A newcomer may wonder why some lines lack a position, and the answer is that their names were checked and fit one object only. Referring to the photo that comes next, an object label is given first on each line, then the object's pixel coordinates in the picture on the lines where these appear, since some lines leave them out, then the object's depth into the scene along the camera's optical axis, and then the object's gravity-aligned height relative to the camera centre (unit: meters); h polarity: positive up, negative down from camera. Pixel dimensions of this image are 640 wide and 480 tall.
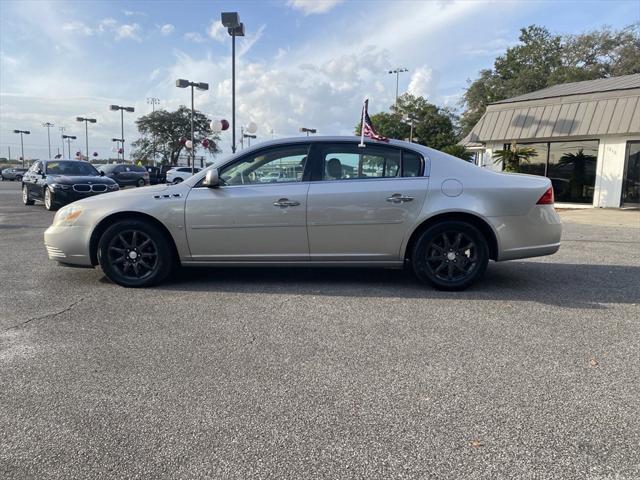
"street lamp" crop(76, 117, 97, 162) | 53.44 +6.83
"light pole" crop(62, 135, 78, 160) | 65.57 +6.08
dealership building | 15.96 +2.05
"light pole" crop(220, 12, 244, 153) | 15.46 +5.19
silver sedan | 4.89 -0.31
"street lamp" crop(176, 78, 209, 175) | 21.77 +4.58
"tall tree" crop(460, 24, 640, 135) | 37.59 +11.16
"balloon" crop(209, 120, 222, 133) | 18.58 +2.30
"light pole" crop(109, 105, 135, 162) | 40.18 +6.25
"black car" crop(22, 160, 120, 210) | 13.36 -0.04
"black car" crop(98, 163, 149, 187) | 27.47 +0.47
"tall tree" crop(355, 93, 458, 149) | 52.00 +7.48
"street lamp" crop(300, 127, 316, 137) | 32.31 +3.93
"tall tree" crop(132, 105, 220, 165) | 64.31 +7.02
